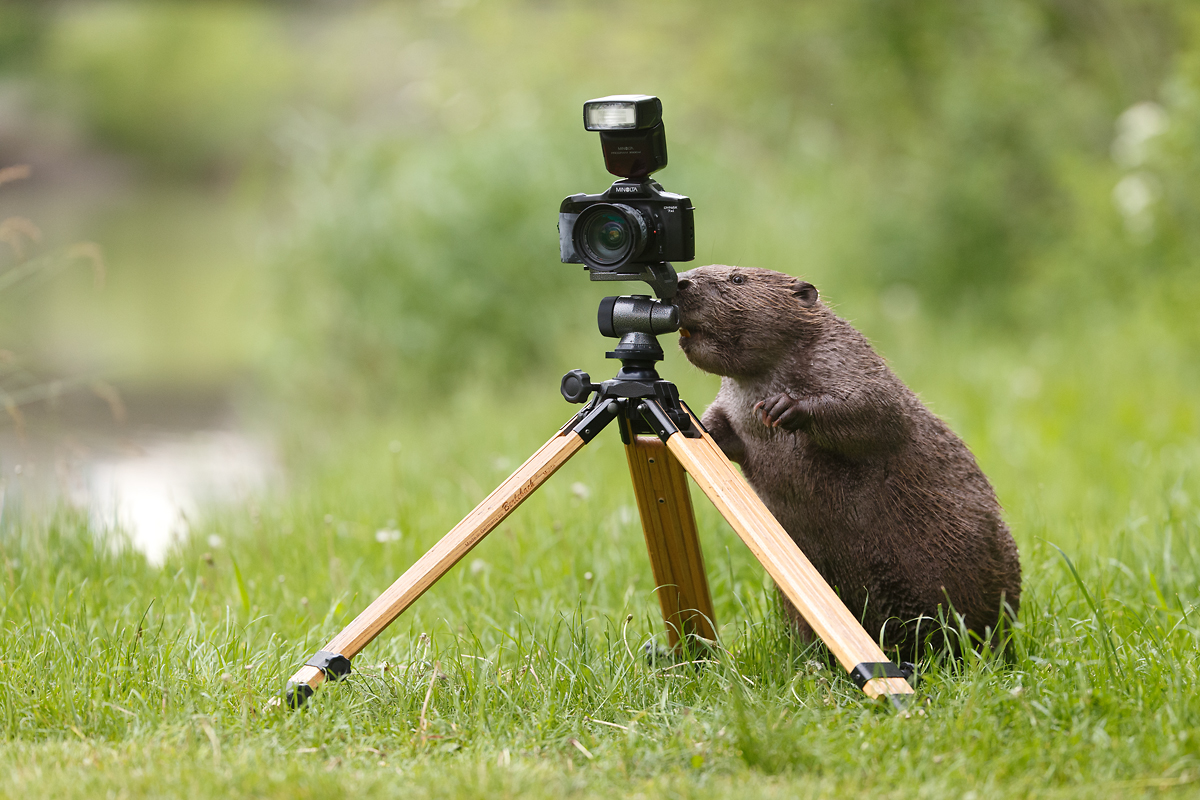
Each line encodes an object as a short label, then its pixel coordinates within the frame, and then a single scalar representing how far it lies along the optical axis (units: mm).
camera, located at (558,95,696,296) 5207
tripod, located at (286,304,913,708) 4898
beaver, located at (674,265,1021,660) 5543
